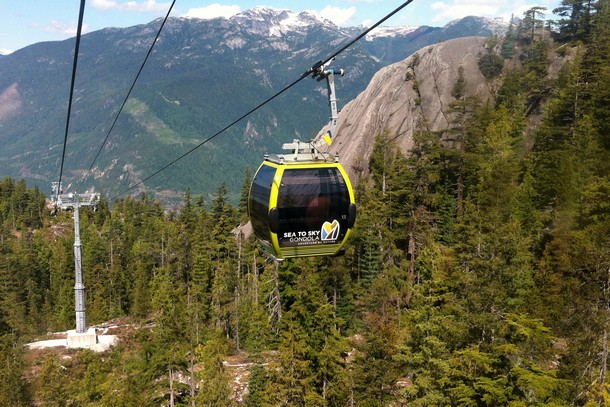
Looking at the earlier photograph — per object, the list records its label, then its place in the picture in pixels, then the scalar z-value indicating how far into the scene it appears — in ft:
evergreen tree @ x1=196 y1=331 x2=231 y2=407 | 86.84
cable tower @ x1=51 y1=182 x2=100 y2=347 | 145.04
